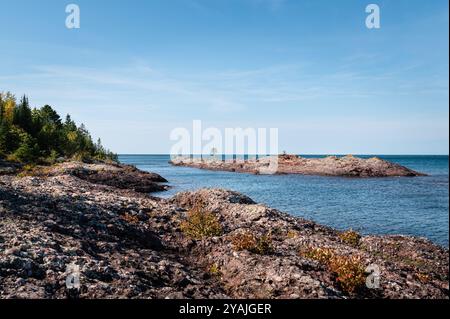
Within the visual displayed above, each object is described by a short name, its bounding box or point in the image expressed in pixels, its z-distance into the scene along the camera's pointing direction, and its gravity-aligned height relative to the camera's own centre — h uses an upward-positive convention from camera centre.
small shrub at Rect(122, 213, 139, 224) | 21.62 -3.85
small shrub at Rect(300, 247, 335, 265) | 17.19 -4.85
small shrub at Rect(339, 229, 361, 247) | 24.06 -5.61
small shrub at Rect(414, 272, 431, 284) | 17.33 -5.92
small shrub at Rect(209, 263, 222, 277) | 16.02 -5.16
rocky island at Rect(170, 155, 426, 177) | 114.44 -4.00
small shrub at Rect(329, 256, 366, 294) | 14.90 -5.02
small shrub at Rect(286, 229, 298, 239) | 21.77 -4.82
